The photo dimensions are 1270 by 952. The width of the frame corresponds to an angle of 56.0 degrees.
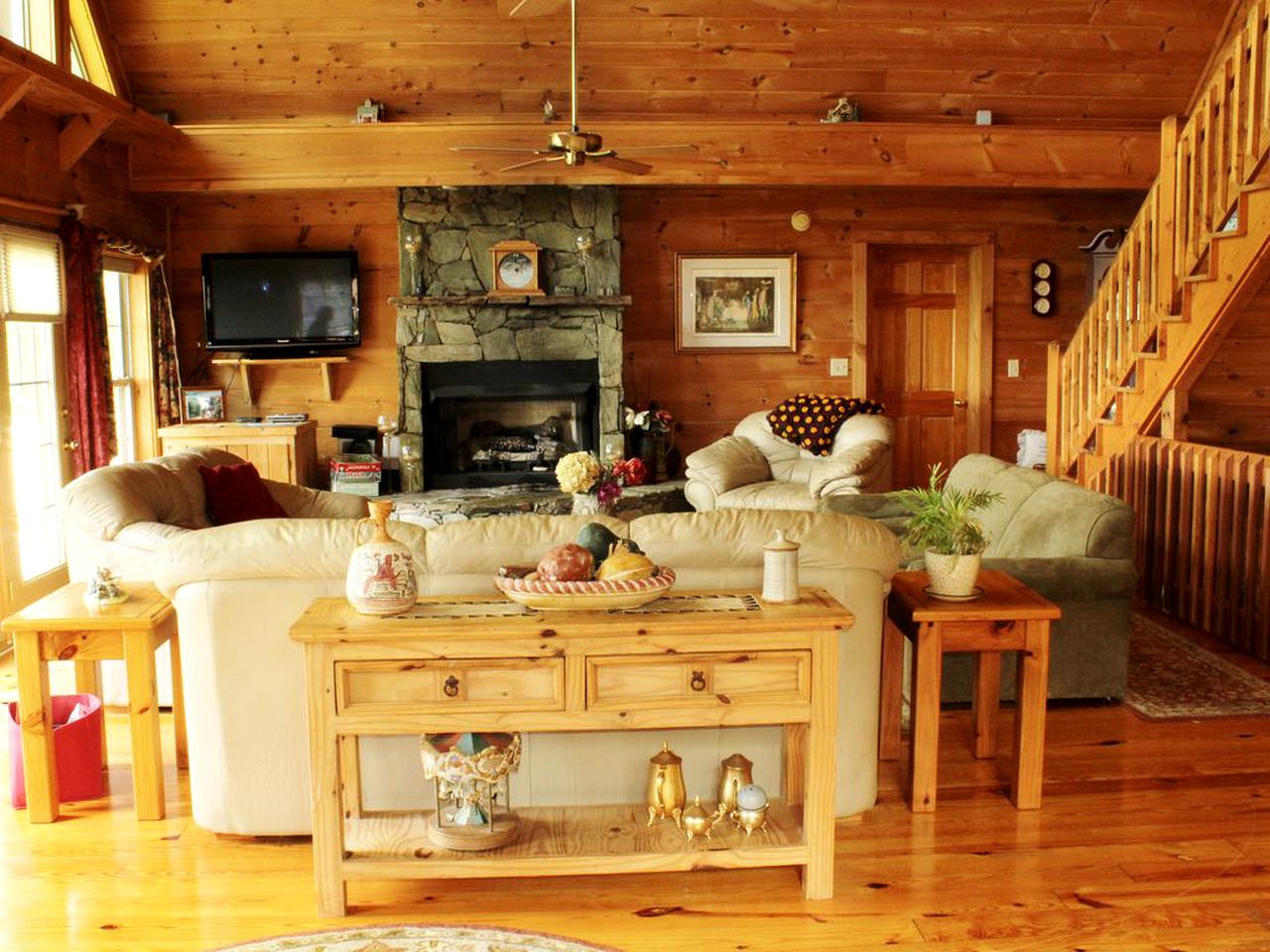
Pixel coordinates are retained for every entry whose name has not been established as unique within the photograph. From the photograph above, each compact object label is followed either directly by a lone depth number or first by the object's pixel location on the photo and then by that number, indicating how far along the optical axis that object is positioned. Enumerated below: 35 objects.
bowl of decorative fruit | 2.81
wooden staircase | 5.31
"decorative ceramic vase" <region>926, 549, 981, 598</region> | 3.45
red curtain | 6.20
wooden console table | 2.75
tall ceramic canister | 2.92
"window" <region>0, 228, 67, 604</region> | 5.64
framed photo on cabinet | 7.95
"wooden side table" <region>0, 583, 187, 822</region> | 3.37
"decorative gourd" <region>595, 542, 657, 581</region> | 2.85
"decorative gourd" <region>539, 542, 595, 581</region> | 2.86
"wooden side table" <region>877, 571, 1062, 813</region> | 3.41
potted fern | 3.46
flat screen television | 7.92
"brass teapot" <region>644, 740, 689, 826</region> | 3.02
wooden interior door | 8.60
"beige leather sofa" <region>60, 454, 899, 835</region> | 3.10
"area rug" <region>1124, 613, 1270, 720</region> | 4.34
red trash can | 3.53
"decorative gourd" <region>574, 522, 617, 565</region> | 2.97
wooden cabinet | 7.42
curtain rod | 5.56
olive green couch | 4.30
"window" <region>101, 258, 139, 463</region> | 7.36
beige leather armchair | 6.77
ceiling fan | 5.06
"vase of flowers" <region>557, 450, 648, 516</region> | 5.16
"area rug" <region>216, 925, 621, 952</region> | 2.71
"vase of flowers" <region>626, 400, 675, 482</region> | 7.98
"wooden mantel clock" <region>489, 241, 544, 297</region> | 7.79
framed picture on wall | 8.34
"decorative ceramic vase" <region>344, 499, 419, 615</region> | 2.80
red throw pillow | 4.90
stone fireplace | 7.81
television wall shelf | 8.02
